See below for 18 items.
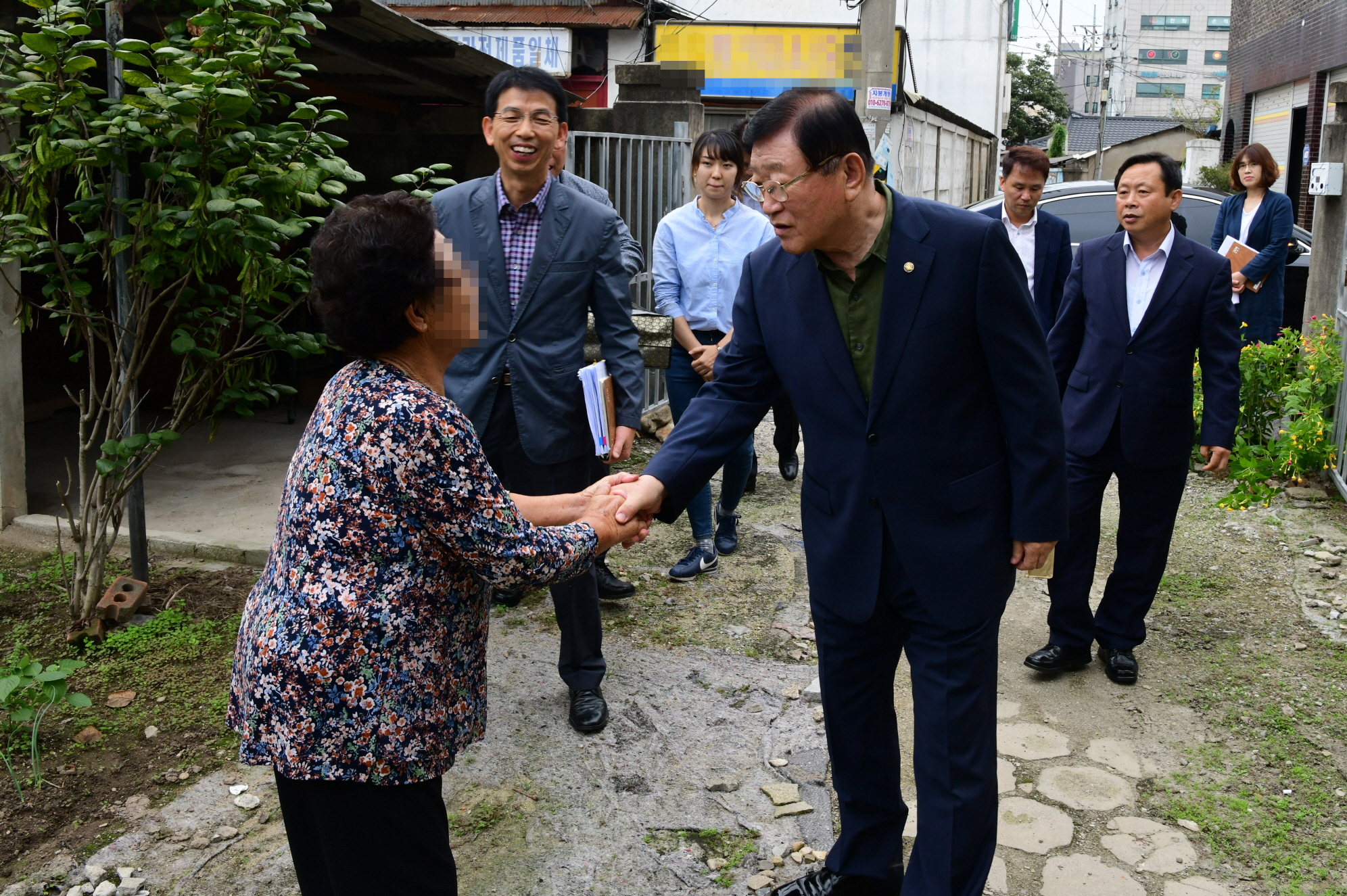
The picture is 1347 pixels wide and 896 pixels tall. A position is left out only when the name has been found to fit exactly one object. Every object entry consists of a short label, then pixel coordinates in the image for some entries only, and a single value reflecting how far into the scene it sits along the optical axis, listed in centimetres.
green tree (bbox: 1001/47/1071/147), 5072
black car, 1086
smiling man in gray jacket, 388
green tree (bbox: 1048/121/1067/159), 4444
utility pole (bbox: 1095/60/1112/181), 4058
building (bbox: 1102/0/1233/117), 8431
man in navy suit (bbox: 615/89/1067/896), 261
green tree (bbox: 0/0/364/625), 390
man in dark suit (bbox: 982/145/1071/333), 529
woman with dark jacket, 875
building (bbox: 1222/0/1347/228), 1586
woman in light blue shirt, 568
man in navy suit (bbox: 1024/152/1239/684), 436
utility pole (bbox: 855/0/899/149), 1102
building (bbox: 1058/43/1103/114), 7406
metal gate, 738
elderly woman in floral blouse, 204
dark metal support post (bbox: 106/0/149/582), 443
